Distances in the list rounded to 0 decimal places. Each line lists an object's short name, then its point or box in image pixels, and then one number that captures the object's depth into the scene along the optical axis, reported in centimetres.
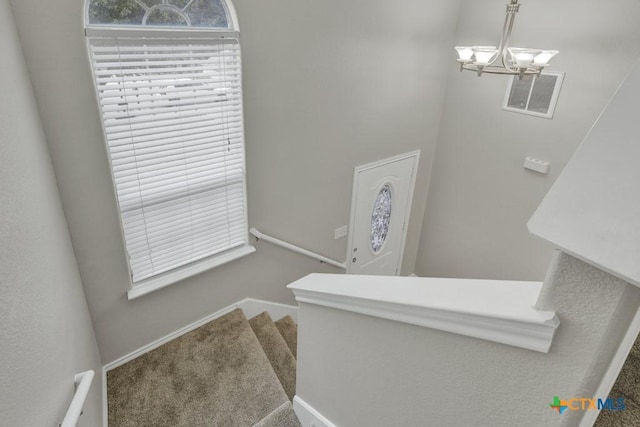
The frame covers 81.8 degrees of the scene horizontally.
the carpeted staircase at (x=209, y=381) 239
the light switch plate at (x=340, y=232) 373
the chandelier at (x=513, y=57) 215
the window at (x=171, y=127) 201
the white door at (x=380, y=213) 377
